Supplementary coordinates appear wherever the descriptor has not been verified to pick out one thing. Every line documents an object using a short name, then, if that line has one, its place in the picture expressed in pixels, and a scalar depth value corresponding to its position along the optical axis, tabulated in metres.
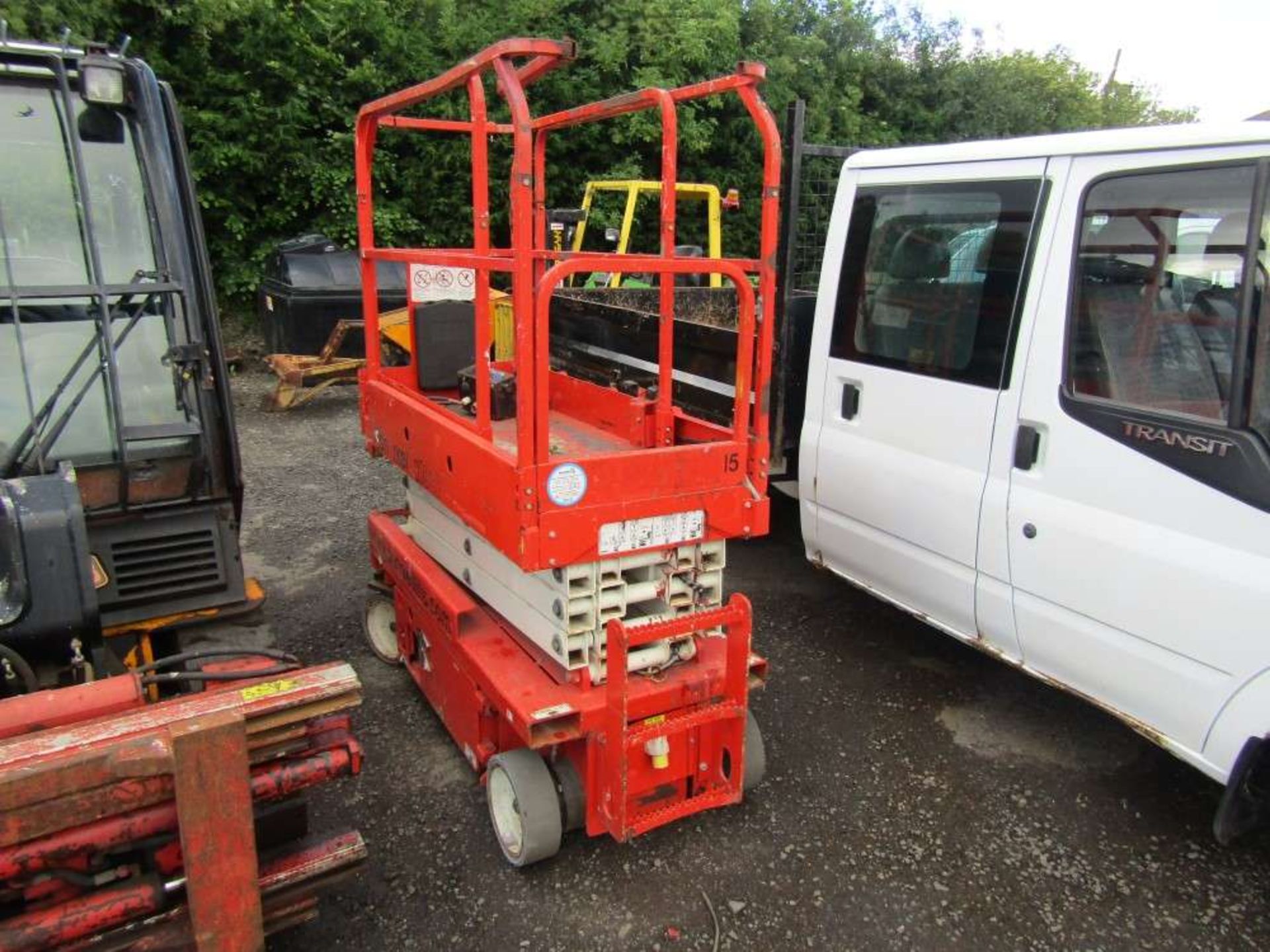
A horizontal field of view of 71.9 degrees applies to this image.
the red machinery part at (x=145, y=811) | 1.80
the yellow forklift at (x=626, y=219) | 7.66
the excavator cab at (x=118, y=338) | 2.80
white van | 2.63
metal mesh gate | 4.40
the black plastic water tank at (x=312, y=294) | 9.72
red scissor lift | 2.57
